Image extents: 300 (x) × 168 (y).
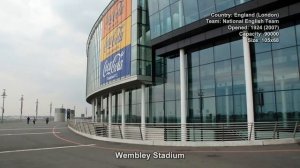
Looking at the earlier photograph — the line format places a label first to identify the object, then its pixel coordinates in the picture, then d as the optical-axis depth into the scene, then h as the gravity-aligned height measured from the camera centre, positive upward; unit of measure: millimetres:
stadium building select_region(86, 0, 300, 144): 19312 +3981
